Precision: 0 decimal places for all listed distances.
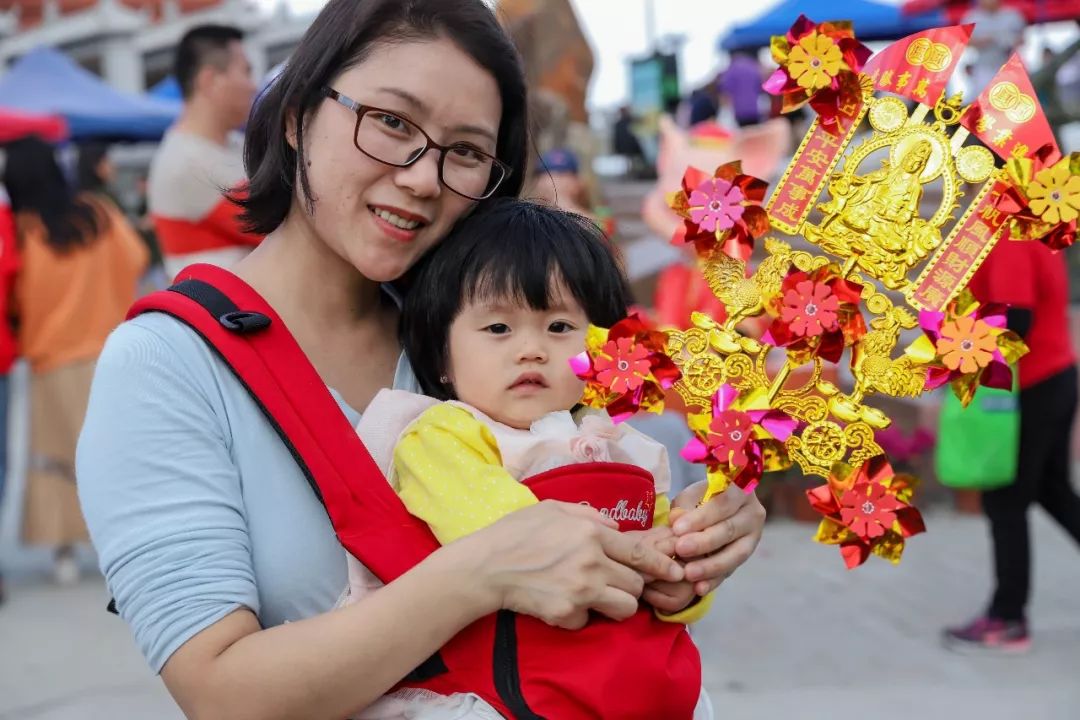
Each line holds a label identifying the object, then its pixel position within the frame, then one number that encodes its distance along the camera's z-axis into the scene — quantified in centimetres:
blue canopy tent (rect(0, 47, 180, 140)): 1225
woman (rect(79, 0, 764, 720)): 145
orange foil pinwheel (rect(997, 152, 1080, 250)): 147
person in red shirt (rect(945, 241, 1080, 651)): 413
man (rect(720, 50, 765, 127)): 1019
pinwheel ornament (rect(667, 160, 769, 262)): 158
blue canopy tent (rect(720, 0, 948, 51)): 1102
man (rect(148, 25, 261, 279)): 388
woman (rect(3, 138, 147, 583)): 543
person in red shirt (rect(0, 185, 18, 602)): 529
